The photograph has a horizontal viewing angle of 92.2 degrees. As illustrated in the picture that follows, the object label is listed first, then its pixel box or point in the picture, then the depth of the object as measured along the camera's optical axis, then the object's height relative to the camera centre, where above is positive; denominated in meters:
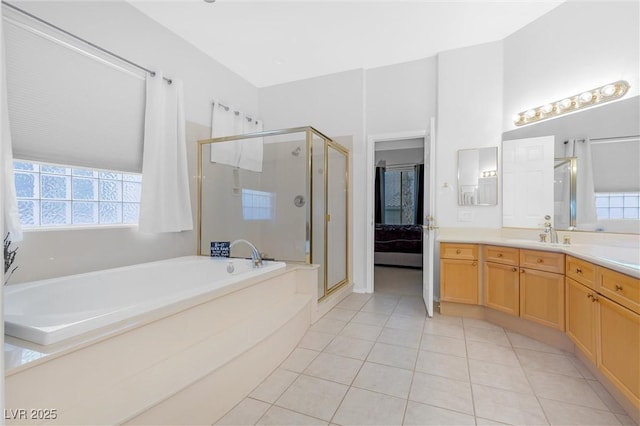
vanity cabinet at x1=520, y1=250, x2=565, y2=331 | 2.35 -0.58
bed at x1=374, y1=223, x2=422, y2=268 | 5.52 -0.56
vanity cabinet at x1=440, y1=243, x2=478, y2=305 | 2.97 -0.57
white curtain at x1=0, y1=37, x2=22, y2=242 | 1.82 +0.07
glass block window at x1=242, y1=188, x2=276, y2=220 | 3.57 +0.10
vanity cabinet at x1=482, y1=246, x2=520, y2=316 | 2.67 -0.57
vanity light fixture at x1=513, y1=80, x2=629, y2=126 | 2.35 +0.97
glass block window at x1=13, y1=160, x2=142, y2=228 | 2.08 +0.13
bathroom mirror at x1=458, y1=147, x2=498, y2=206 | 3.26 +0.42
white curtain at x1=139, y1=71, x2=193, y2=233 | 2.64 +0.45
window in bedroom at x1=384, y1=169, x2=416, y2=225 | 6.68 +0.40
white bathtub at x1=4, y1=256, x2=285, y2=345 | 1.33 -0.50
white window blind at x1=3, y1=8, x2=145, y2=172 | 1.96 +0.81
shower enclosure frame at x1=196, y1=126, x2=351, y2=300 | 3.10 +0.29
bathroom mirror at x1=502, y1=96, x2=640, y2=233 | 2.27 +0.39
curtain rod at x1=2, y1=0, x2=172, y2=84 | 1.95 +1.26
